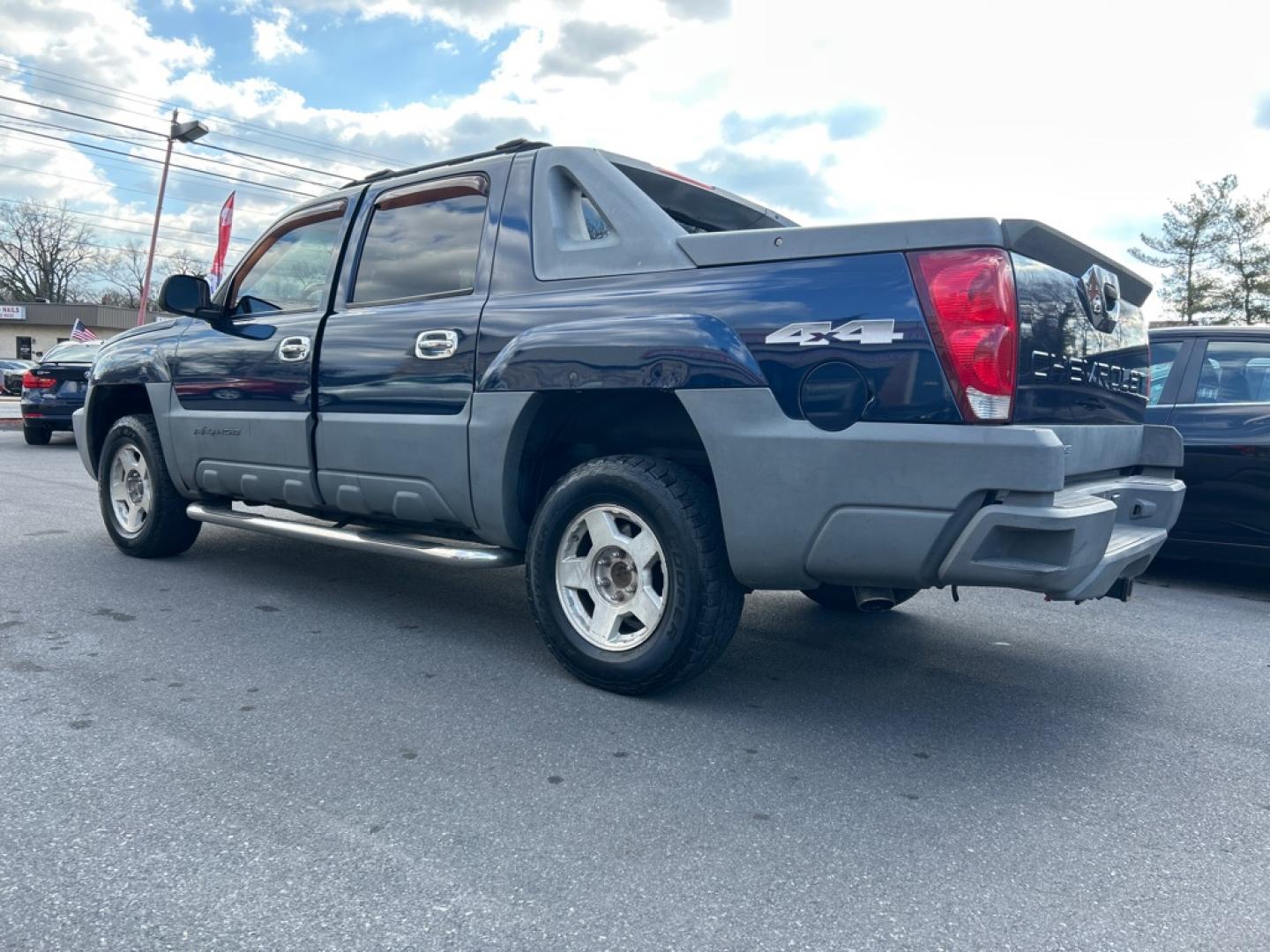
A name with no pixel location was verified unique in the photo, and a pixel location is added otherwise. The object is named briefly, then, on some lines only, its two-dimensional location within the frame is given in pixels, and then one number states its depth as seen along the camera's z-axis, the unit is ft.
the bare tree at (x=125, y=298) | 250.16
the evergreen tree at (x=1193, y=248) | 129.49
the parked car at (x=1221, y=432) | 17.99
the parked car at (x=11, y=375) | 111.65
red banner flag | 65.52
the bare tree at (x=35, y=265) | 232.32
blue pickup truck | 9.12
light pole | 86.50
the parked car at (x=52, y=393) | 43.42
